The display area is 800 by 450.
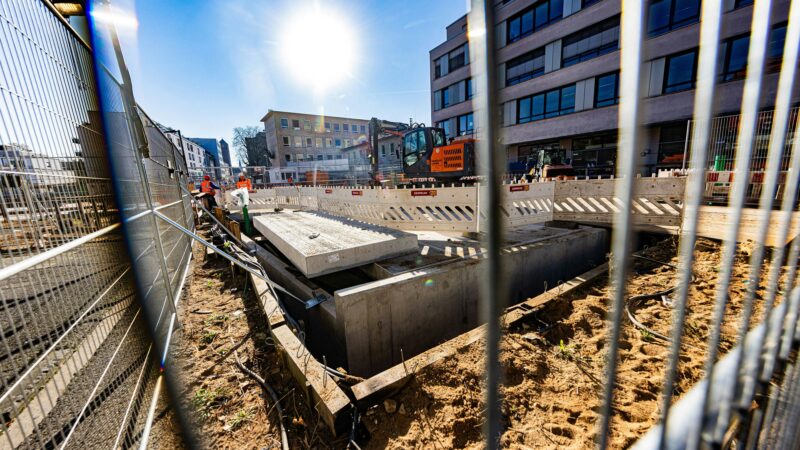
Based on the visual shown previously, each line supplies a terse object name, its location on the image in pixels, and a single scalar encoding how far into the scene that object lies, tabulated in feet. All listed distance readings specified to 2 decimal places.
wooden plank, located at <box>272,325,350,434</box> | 7.86
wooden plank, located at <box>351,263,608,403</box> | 8.72
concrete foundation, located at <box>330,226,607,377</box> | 13.24
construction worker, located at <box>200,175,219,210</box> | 34.63
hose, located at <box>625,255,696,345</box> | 13.06
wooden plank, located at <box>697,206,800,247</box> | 17.72
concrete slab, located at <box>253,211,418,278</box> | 15.57
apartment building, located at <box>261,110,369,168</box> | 146.10
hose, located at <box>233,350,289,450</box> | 7.57
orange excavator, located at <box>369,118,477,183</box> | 37.83
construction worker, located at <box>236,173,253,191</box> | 34.50
